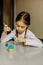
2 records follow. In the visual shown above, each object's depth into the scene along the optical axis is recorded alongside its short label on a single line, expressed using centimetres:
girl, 101
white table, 71
